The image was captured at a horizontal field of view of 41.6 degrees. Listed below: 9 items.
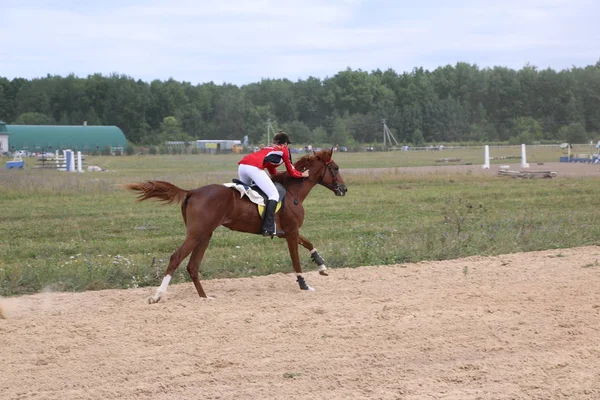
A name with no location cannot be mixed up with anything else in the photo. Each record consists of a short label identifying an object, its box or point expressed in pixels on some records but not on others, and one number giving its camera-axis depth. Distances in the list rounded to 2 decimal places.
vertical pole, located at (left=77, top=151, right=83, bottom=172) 49.35
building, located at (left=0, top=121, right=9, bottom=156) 94.12
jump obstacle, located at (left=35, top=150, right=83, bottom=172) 50.44
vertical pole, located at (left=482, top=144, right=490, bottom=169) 43.58
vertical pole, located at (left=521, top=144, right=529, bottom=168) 44.88
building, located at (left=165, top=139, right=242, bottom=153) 86.25
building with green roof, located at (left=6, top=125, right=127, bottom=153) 94.94
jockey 11.45
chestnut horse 10.79
